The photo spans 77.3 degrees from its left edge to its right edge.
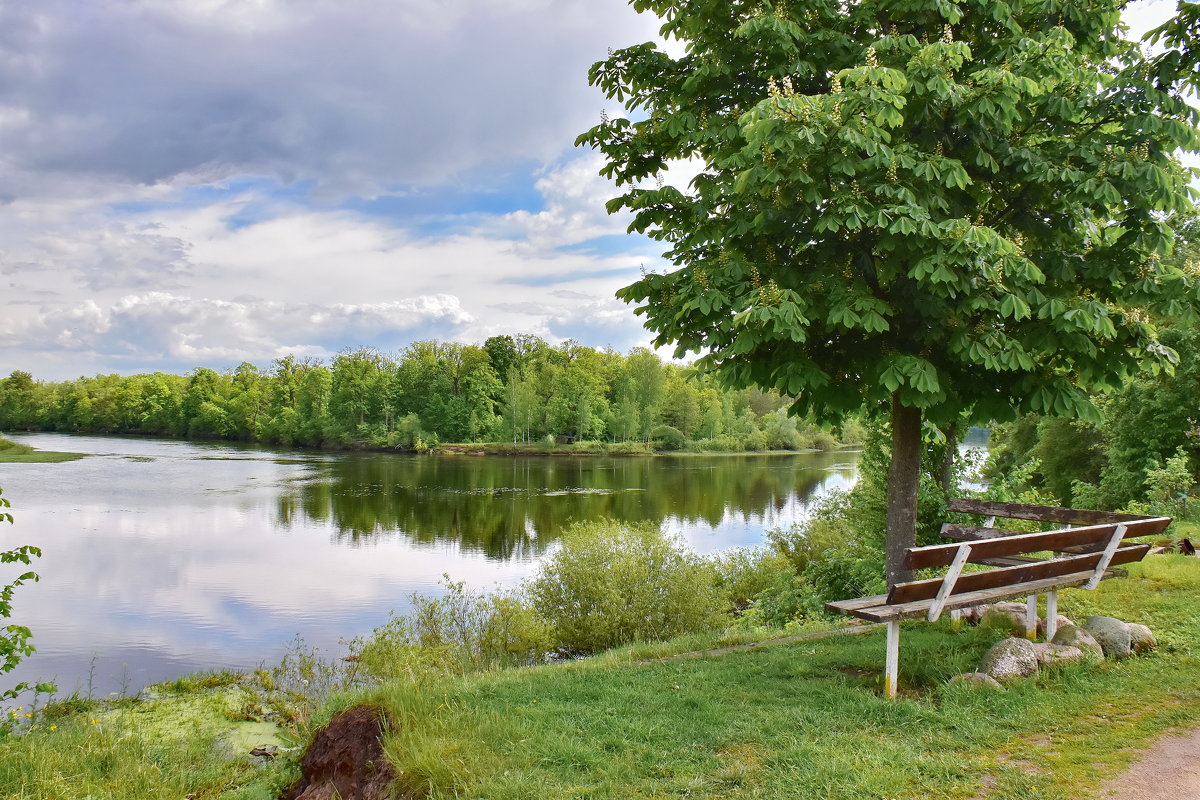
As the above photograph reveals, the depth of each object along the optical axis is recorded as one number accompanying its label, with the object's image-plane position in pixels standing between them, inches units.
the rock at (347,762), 196.5
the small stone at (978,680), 209.5
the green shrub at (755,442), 3186.5
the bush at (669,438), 3125.0
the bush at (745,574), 679.5
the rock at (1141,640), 243.8
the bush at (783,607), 459.8
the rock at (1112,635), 239.3
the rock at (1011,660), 217.2
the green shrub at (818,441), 3294.8
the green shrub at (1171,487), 579.2
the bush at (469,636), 454.0
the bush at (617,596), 539.5
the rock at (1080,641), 232.2
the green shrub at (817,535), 777.6
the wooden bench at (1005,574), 210.7
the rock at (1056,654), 225.0
